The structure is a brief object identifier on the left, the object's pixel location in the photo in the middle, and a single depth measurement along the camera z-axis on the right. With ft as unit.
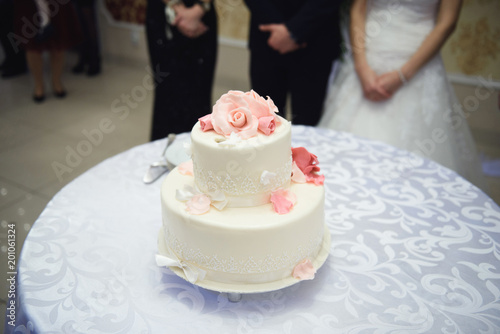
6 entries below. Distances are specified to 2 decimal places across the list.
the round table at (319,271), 2.92
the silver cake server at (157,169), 4.57
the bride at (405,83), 6.61
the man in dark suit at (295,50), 6.85
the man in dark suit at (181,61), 7.86
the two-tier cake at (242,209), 2.91
